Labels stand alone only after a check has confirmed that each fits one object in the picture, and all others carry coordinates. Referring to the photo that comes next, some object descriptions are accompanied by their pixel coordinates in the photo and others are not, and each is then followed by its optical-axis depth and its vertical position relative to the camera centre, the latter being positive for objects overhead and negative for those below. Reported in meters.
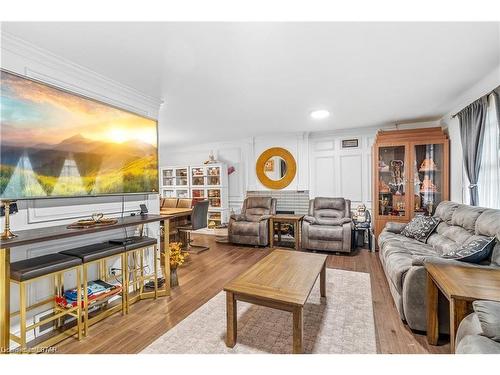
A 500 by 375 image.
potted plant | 2.86 -0.88
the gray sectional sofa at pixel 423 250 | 1.88 -0.74
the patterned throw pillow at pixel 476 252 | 1.90 -0.56
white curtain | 2.59 +0.20
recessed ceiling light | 3.74 +1.14
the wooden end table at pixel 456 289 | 1.35 -0.62
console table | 1.54 -0.35
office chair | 4.38 -0.67
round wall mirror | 5.56 +0.42
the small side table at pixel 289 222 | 4.53 -0.72
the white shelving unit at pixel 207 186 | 6.36 +0.03
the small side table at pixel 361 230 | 4.36 -0.85
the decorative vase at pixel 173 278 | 2.91 -1.10
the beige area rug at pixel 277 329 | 1.77 -1.19
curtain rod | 2.38 +0.91
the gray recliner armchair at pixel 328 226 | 4.06 -0.72
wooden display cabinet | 3.93 +0.17
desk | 4.22 -0.47
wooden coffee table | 1.59 -0.76
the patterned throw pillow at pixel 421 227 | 3.14 -0.60
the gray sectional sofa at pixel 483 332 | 1.04 -0.70
